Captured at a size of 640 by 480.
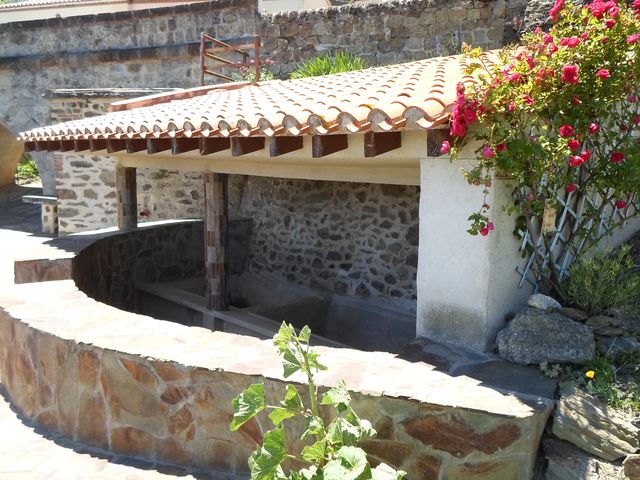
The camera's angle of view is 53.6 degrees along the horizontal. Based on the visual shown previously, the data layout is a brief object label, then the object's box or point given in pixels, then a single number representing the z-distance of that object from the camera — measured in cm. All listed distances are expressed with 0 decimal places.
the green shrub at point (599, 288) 399
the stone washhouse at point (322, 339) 308
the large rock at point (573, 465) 304
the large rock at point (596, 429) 305
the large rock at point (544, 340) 361
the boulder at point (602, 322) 386
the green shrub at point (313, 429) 267
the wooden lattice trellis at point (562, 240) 414
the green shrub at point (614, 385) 322
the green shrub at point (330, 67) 967
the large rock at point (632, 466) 301
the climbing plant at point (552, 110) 350
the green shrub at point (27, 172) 2070
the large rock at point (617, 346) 368
